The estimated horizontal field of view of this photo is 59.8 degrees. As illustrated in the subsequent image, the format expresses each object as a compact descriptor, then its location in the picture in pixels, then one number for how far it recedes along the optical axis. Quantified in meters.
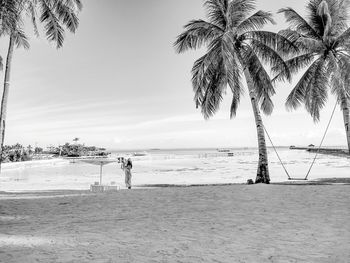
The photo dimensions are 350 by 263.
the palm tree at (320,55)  15.88
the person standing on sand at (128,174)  15.92
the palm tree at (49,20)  11.79
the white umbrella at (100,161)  17.05
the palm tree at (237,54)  15.55
